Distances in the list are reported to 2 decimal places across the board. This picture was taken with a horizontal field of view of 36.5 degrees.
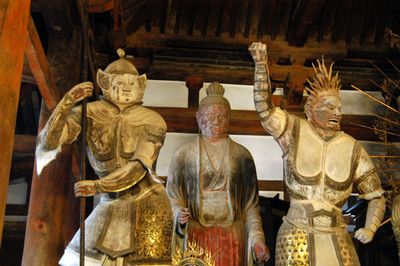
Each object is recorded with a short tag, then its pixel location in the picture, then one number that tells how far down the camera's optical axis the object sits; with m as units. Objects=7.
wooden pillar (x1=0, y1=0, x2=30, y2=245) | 2.65
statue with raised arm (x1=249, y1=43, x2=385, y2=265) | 3.69
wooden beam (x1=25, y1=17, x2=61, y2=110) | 4.02
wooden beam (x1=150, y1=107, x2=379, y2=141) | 6.66
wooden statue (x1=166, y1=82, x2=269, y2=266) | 4.34
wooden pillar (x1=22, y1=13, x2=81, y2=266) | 4.43
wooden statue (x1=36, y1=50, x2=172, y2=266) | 3.36
